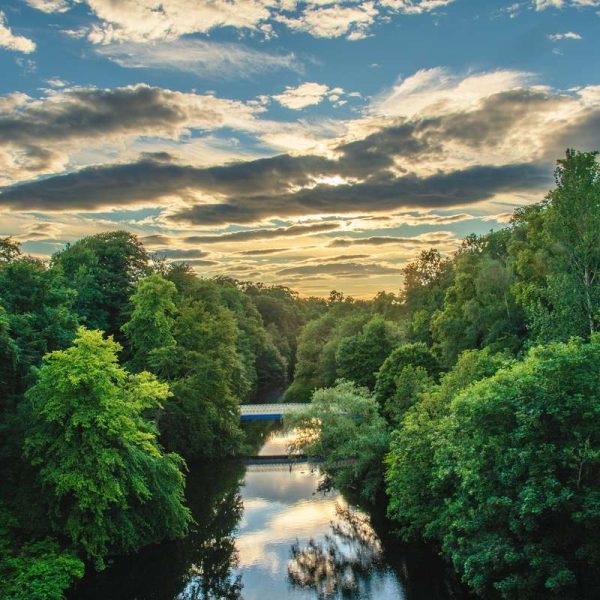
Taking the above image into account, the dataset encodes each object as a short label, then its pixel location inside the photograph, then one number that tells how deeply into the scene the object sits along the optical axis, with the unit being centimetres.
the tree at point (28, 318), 2436
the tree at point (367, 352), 5556
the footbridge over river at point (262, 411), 4725
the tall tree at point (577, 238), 2916
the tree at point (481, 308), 3981
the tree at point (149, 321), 3834
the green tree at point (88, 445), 2077
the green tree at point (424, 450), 2305
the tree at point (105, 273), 4175
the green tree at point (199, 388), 3959
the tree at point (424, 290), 5844
